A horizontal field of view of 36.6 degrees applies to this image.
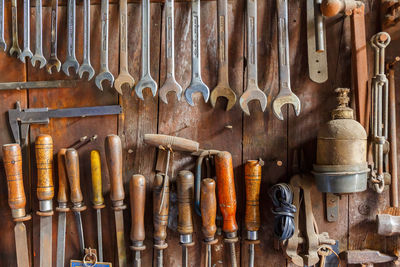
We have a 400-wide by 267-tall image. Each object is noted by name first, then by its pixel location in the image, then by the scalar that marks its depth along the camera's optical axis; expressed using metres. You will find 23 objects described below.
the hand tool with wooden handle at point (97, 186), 0.93
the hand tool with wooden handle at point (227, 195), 0.91
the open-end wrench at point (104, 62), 0.93
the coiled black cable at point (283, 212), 0.89
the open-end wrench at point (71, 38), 0.93
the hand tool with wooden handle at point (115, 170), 0.92
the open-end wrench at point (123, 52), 0.93
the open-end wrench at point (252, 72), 0.92
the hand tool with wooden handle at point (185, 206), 0.91
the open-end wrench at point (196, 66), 0.92
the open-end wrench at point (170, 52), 0.92
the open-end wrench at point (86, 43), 0.93
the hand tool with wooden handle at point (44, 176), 0.92
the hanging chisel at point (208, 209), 0.90
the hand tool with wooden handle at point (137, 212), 0.92
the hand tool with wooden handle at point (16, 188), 0.91
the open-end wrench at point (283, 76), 0.92
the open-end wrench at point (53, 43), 0.94
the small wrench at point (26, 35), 0.94
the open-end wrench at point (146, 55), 0.92
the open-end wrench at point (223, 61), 0.92
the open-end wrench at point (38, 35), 0.93
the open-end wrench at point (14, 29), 0.94
